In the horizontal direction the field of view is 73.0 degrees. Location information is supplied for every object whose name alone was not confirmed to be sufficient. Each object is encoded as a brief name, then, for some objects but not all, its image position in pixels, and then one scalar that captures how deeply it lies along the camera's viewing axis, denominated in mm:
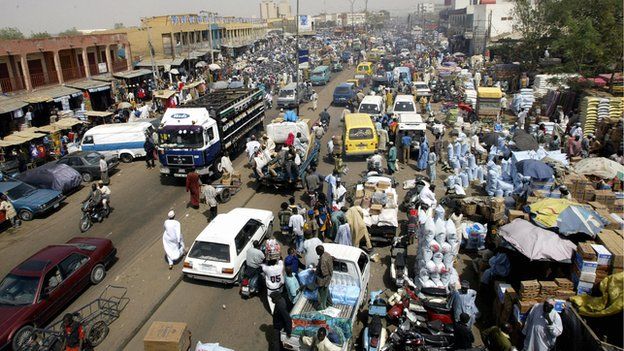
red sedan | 8547
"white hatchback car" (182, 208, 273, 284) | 10031
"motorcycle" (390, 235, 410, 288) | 9906
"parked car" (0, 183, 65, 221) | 15211
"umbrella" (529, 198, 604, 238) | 8672
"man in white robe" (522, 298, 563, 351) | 7078
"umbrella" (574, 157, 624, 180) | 13926
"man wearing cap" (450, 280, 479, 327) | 8023
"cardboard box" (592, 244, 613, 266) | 7711
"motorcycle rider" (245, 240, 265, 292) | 9609
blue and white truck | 16500
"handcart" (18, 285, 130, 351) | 7941
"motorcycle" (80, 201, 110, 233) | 14188
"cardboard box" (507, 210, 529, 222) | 9690
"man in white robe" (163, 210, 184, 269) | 11281
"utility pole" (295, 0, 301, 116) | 30438
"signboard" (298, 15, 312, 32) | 73719
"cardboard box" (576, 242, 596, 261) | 7672
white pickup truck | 8102
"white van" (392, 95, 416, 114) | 23797
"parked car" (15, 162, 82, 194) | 16688
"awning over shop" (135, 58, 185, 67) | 38794
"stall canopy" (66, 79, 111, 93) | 28484
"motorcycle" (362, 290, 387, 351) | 7602
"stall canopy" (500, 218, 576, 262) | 8211
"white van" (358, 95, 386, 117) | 24078
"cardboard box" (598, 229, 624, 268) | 7645
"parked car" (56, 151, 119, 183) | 18609
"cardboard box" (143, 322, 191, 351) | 7684
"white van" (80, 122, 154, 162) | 20609
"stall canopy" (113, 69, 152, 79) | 33188
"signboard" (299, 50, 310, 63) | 35906
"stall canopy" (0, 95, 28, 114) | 21828
